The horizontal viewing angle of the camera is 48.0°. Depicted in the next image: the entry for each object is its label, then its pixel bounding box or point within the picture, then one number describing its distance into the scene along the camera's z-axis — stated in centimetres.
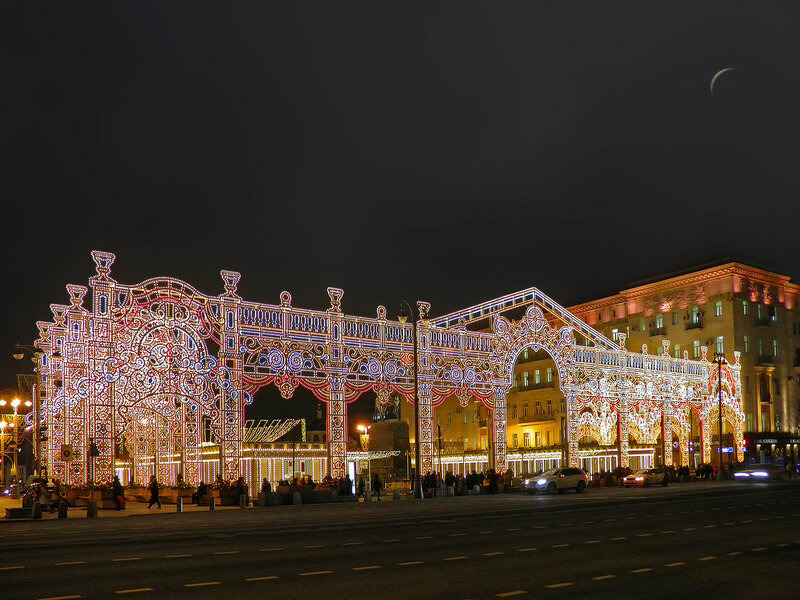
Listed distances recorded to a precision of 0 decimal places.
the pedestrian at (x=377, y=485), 4419
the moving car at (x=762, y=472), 5956
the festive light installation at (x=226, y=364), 3731
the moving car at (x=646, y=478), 5566
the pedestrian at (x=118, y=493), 3703
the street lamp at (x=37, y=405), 3866
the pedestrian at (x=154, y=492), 3747
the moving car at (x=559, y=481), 4719
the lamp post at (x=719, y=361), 6653
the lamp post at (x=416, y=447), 4444
